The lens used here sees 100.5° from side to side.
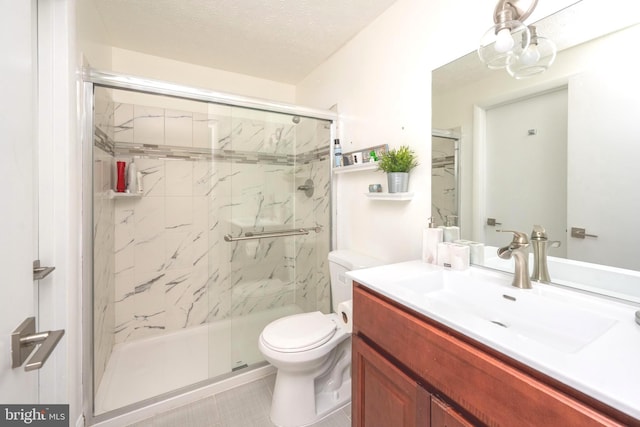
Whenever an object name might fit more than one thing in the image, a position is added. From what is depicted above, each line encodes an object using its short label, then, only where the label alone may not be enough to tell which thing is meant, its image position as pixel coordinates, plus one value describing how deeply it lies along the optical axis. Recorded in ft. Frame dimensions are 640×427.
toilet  4.46
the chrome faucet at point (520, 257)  3.10
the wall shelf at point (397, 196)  4.74
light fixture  3.27
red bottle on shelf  6.42
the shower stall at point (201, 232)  5.91
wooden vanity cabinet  1.71
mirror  2.74
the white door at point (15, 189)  1.69
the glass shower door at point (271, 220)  6.16
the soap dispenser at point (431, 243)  4.09
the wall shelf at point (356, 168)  5.43
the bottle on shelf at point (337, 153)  6.55
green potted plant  4.72
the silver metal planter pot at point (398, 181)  4.75
